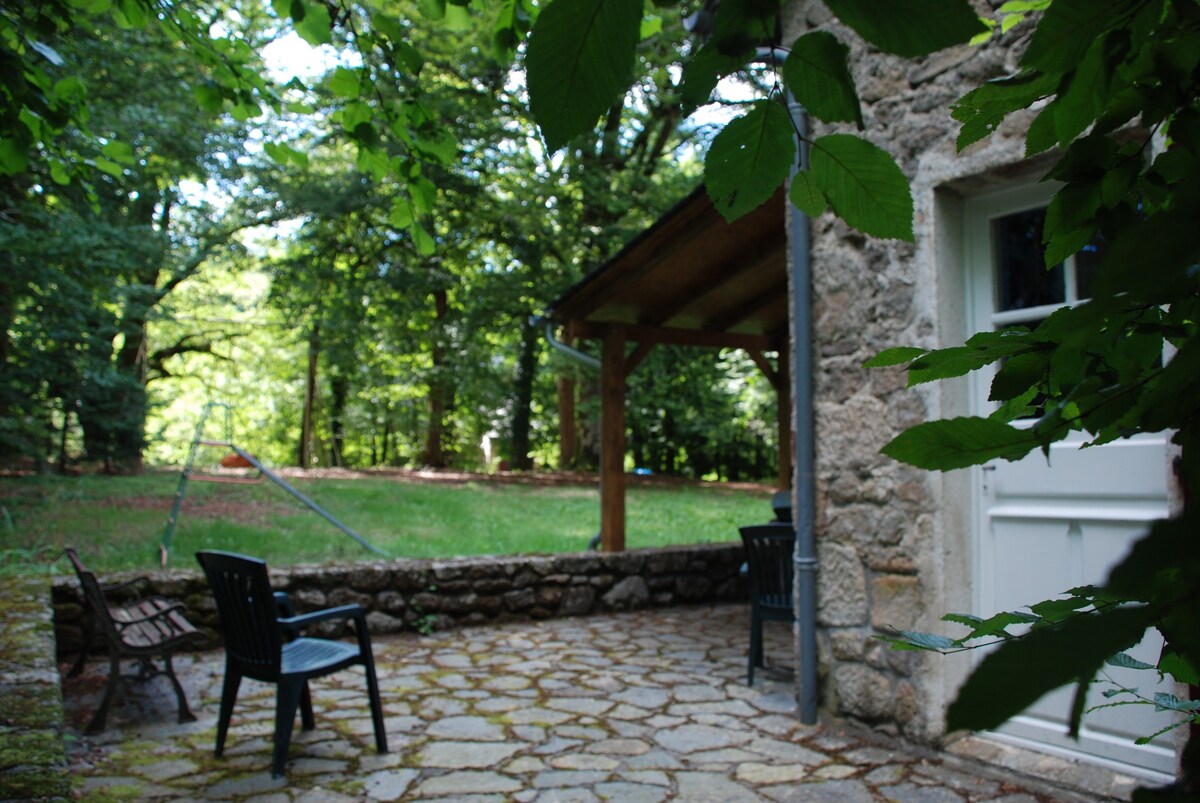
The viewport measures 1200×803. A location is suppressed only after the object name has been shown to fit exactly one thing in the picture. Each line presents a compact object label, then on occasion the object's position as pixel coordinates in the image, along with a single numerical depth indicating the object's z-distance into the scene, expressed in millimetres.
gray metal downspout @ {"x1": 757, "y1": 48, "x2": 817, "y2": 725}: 3719
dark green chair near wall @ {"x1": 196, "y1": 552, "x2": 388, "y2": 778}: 3285
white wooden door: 2850
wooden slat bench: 3758
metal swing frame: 6797
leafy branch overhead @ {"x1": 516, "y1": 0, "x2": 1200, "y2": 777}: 305
